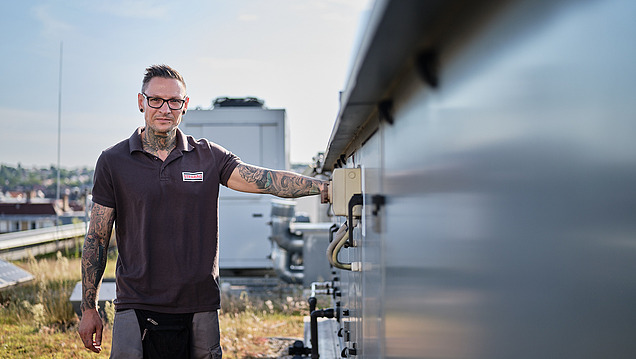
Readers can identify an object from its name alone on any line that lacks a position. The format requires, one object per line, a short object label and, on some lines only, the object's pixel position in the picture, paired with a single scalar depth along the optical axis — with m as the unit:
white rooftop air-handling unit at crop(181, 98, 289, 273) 10.09
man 3.14
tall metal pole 10.59
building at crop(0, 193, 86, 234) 25.00
